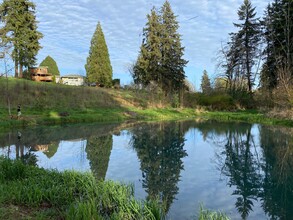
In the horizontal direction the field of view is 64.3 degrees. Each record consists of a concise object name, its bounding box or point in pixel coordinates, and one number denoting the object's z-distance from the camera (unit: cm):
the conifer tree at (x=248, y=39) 3154
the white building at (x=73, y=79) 5639
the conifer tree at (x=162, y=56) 3333
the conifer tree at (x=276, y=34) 2403
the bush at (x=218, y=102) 3008
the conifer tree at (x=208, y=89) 3405
